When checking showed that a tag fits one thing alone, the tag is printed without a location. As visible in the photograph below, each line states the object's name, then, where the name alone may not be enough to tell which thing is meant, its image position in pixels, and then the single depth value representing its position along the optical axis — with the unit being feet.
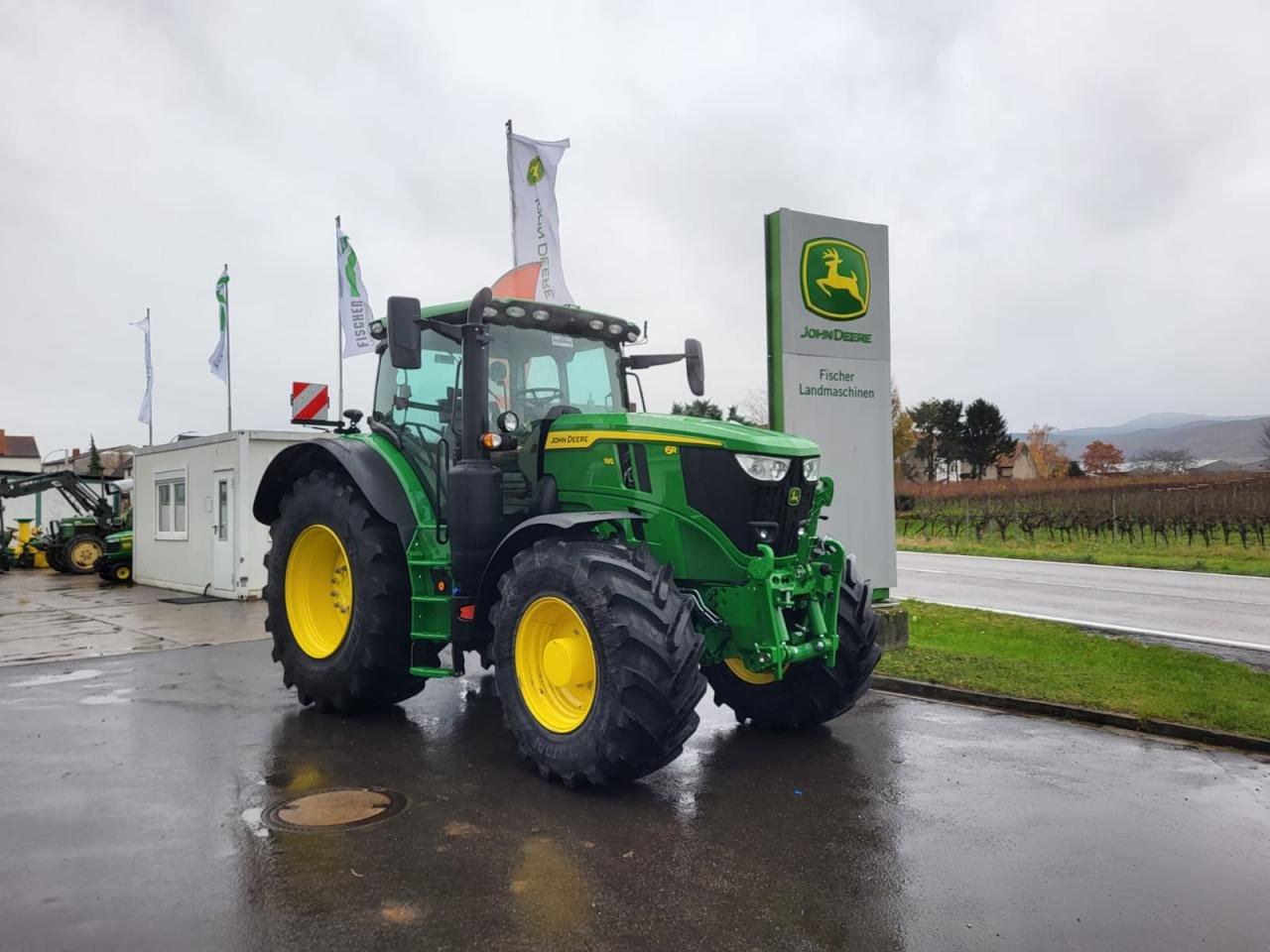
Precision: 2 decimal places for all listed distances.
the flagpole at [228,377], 79.36
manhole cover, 15.35
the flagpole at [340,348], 64.34
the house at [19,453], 190.49
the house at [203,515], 48.67
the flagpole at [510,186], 50.03
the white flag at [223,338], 79.41
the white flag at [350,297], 63.98
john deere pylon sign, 29.43
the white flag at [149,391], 101.76
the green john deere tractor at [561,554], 16.40
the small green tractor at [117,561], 62.13
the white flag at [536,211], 50.03
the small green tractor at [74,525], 72.69
